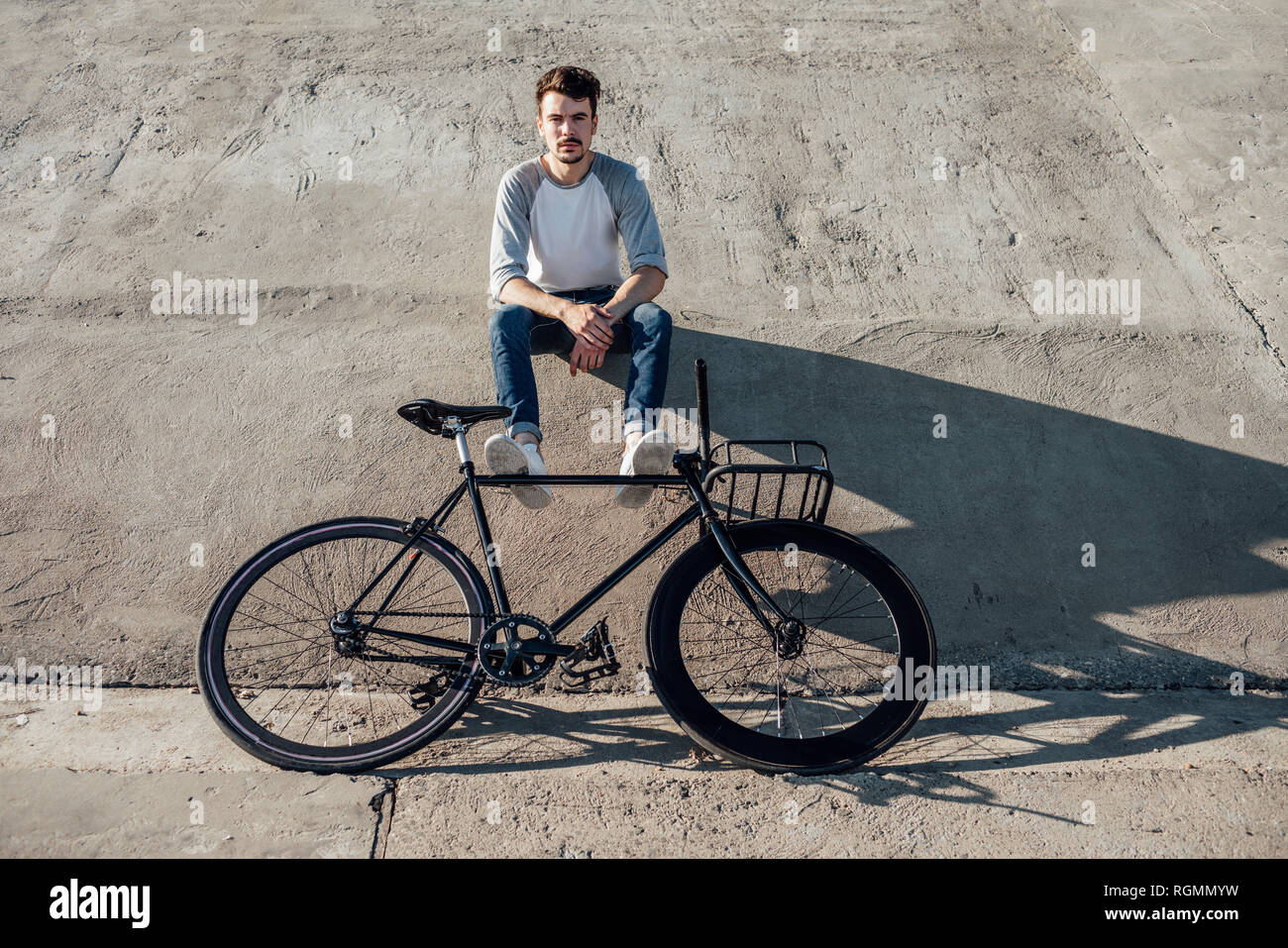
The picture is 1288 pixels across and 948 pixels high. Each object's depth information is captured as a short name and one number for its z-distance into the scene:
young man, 3.45
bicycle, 3.00
